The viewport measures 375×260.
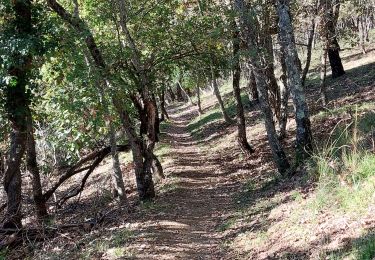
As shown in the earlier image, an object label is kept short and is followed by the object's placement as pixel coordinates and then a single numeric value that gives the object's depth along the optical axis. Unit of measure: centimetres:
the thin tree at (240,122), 1706
